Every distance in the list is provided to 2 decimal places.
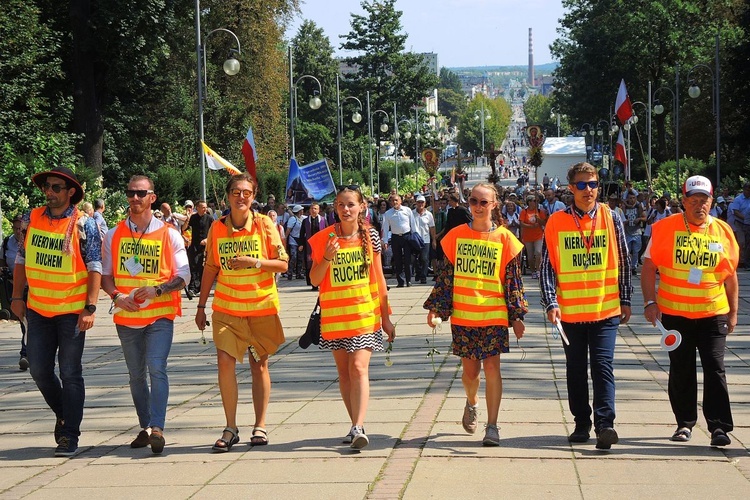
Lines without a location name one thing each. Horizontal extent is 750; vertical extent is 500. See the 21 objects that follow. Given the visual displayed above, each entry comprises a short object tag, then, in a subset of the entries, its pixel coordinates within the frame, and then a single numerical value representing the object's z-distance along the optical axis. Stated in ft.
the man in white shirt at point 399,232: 72.49
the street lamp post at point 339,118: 169.98
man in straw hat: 25.48
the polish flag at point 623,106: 116.15
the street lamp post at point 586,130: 318.77
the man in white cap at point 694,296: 24.81
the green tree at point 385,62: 327.26
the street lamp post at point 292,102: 122.61
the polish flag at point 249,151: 90.68
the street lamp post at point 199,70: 88.58
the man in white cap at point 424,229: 73.68
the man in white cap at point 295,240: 84.07
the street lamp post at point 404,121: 315.41
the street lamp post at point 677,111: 131.13
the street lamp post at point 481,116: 578.33
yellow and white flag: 84.74
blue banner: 92.43
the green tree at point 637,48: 216.95
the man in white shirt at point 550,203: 78.18
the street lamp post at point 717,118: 117.52
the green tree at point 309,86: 275.18
